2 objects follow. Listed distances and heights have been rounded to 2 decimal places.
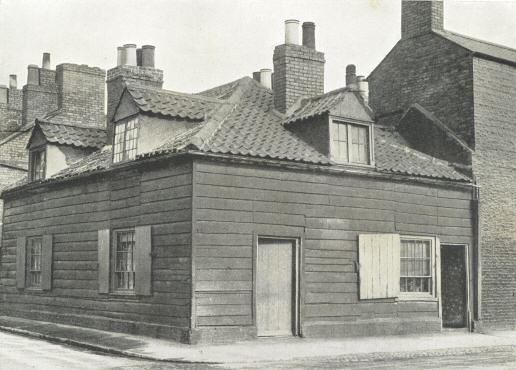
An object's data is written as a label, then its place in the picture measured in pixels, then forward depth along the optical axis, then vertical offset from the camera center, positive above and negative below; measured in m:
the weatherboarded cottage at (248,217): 15.51 +1.14
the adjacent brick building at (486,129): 20.09 +3.78
